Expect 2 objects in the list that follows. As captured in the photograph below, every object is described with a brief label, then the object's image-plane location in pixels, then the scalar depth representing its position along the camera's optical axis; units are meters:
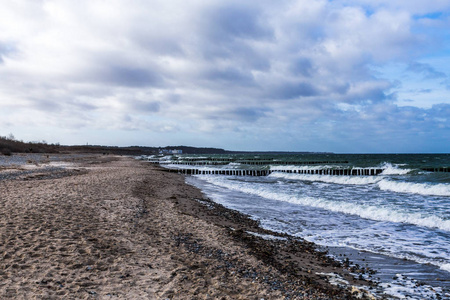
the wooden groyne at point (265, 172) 37.69
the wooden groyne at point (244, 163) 61.03
